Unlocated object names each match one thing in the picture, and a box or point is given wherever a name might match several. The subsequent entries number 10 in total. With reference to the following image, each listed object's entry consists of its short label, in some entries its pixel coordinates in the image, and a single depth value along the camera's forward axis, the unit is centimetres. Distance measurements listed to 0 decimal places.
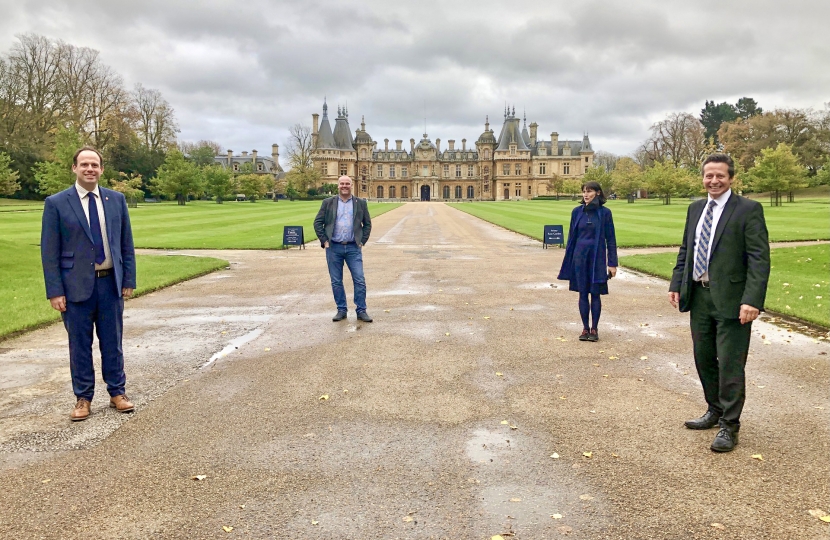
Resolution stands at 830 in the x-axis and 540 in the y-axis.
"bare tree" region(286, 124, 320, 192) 8844
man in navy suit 503
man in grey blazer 917
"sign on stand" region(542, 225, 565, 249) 2089
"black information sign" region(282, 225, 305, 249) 2105
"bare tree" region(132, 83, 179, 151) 7688
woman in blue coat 769
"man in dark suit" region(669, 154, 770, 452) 446
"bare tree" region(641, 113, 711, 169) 9031
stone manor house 12419
